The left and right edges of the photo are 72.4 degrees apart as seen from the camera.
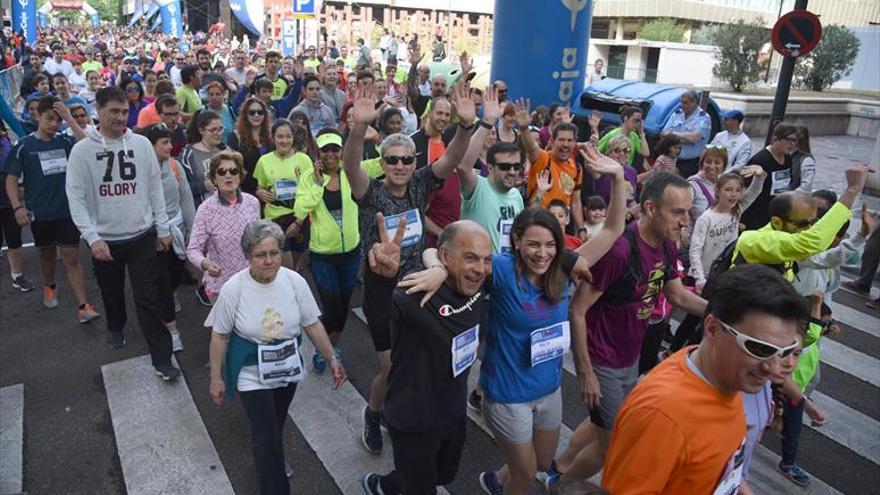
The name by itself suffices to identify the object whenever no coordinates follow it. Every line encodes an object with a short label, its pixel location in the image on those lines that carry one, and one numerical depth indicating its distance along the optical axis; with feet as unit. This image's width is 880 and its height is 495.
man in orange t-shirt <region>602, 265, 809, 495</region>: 5.99
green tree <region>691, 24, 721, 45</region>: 130.52
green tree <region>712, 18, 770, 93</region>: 76.79
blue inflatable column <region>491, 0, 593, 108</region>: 37.14
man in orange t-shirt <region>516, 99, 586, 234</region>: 18.88
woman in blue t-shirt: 9.84
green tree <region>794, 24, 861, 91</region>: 83.46
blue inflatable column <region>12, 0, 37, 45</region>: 84.64
